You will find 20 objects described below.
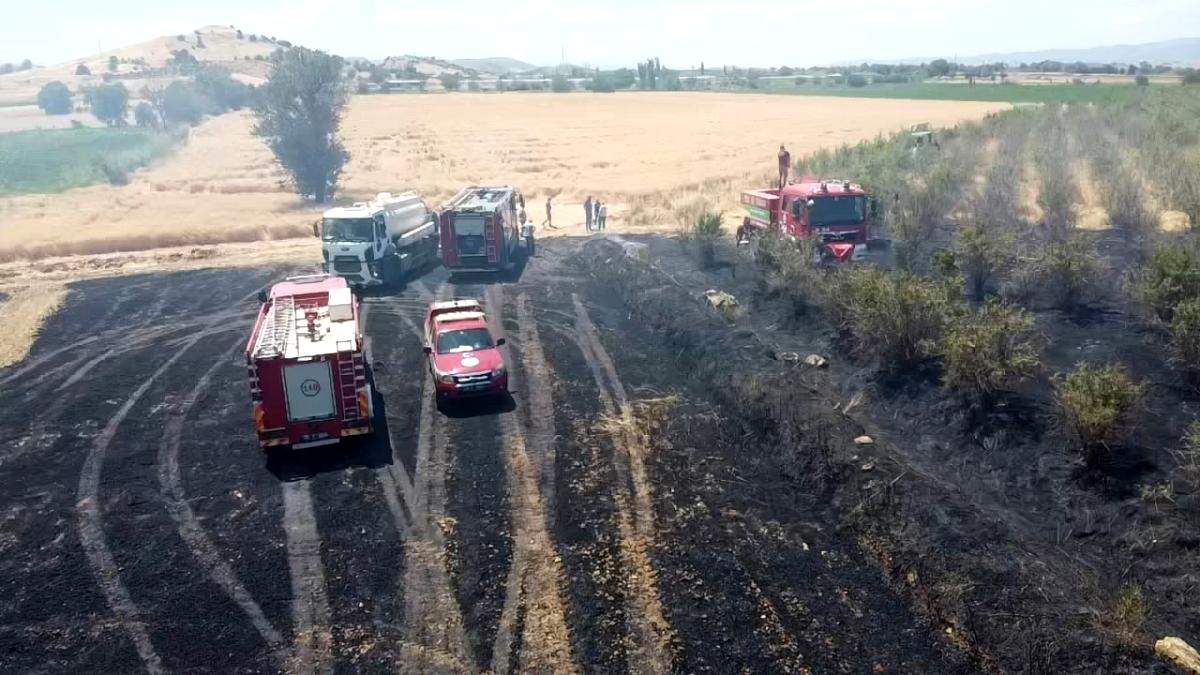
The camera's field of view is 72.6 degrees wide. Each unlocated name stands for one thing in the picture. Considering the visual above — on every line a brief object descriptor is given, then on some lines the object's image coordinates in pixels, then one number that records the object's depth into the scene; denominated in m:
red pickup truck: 18.92
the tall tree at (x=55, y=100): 138.38
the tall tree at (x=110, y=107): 121.00
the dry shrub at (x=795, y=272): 23.19
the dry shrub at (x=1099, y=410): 13.19
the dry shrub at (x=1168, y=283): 17.31
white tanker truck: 29.61
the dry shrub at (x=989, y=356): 15.52
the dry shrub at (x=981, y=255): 22.17
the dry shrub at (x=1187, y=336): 15.04
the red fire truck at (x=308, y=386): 16.11
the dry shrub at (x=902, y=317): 17.92
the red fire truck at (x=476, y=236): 31.34
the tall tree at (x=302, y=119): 51.69
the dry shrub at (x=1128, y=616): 10.27
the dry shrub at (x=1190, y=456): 12.12
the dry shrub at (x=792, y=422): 15.66
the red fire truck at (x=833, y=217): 25.48
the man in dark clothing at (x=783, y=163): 32.56
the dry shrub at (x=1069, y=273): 20.22
